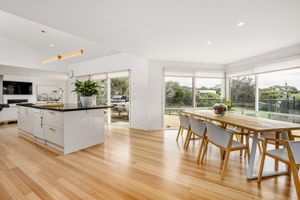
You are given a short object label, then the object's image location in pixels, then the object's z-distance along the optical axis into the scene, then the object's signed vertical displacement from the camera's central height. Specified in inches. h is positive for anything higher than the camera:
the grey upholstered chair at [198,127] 104.6 -21.9
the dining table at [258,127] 77.5 -15.6
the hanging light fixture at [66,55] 143.3 +43.4
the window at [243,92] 187.6 +7.4
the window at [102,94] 232.6 +6.0
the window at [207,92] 213.5 +8.2
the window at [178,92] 205.3 +7.9
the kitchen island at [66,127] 113.9 -24.2
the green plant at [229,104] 189.0 -8.1
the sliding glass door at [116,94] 215.2 +5.3
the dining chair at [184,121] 130.2 -21.3
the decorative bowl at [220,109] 121.5 -9.3
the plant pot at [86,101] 129.8 -2.7
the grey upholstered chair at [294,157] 63.9 -25.8
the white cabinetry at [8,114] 221.5 -24.2
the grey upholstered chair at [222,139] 81.8 -24.1
